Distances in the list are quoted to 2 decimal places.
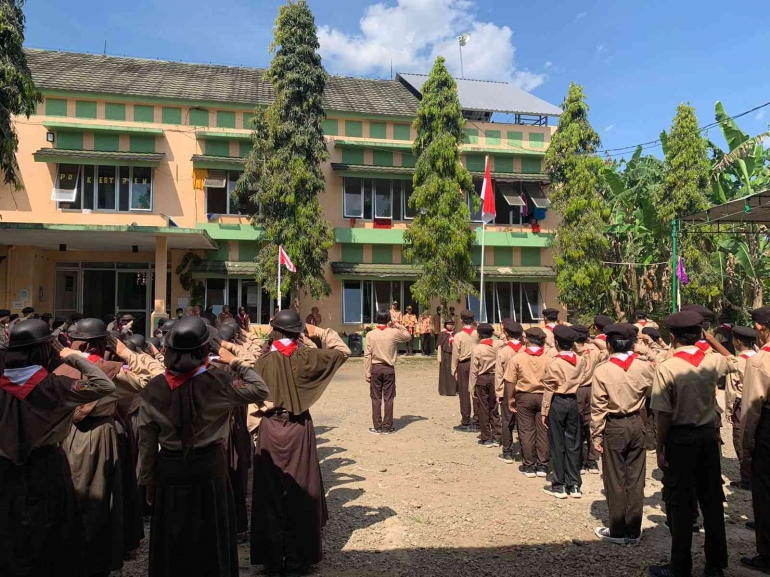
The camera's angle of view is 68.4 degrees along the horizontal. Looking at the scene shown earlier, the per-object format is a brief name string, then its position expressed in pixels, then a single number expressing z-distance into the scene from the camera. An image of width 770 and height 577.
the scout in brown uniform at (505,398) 7.57
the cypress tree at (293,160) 17.78
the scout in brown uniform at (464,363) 9.58
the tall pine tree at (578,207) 19.52
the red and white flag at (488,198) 16.61
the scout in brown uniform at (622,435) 4.98
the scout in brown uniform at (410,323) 19.72
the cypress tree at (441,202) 18.81
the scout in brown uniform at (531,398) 6.77
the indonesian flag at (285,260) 16.12
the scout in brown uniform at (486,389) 8.35
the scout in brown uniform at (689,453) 4.23
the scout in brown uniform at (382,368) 8.93
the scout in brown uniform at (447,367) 12.59
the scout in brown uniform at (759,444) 4.40
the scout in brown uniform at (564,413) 6.07
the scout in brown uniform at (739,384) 6.38
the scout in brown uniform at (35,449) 3.29
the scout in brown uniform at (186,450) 3.39
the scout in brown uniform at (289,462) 4.46
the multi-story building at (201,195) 18.48
